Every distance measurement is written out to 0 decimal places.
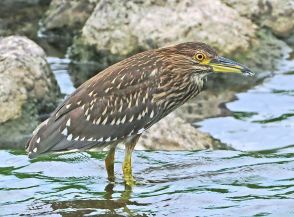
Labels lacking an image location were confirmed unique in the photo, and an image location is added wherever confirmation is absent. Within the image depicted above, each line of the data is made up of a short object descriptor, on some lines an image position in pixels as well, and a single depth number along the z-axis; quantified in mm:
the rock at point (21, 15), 19188
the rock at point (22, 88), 13469
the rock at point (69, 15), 18500
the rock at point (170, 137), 12148
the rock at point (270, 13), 16484
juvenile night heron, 10367
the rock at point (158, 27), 15750
